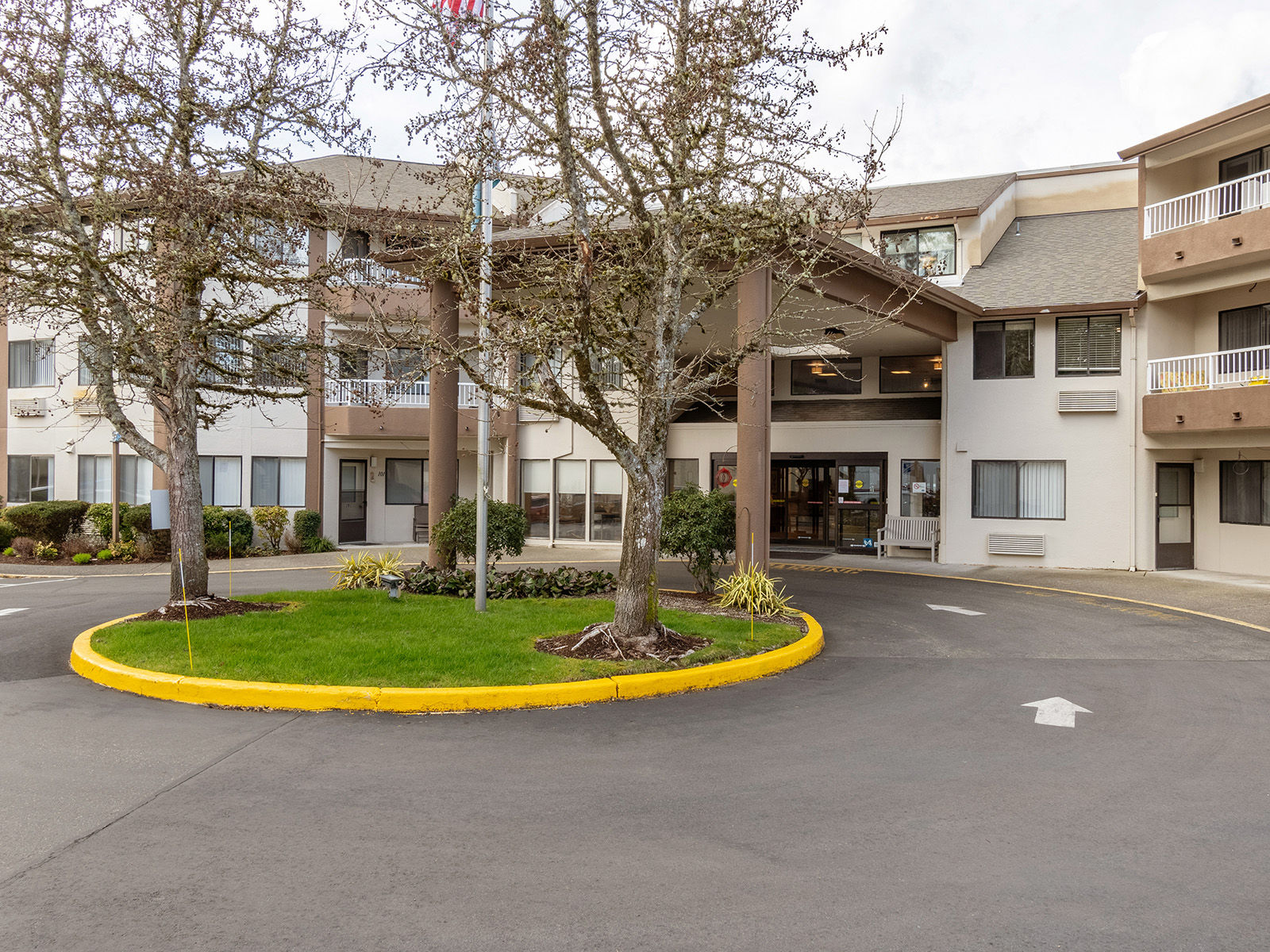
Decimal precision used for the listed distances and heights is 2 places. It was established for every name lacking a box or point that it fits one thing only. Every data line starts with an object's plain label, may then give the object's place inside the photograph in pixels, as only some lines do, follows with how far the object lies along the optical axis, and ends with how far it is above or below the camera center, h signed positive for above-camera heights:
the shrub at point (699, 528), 12.80 -0.57
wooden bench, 20.98 -1.03
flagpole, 10.72 +0.77
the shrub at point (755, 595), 11.94 -1.45
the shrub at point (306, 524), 23.23 -0.97
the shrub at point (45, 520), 21.30 -0.78
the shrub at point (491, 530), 13.72 -0.65
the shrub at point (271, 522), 22.75 -0.88
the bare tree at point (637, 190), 8.90 +3.41
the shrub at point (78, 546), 20.88 -1.39
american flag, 10.24 +5.72
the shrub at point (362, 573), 14.31 -1.38
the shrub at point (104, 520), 21.28 -0.79
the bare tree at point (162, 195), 10.77 +3.71
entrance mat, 21.34 -1.62
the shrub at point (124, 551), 20.60 -1.49
